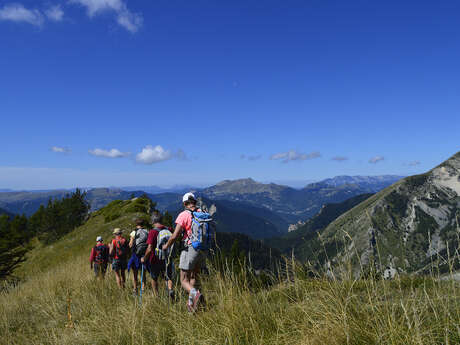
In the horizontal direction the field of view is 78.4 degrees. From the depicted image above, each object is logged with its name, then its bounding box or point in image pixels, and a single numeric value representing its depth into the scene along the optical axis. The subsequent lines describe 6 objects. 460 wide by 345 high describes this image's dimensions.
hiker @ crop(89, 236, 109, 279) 11.99
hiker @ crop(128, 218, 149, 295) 9.21
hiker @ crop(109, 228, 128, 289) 9.81
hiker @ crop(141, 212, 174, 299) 7.90
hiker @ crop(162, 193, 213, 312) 5.87
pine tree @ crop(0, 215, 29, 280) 19.53
